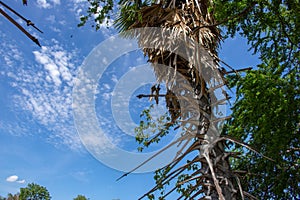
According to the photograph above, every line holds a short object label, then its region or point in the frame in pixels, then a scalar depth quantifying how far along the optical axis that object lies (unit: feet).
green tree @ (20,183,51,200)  94.29
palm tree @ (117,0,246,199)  11.28
